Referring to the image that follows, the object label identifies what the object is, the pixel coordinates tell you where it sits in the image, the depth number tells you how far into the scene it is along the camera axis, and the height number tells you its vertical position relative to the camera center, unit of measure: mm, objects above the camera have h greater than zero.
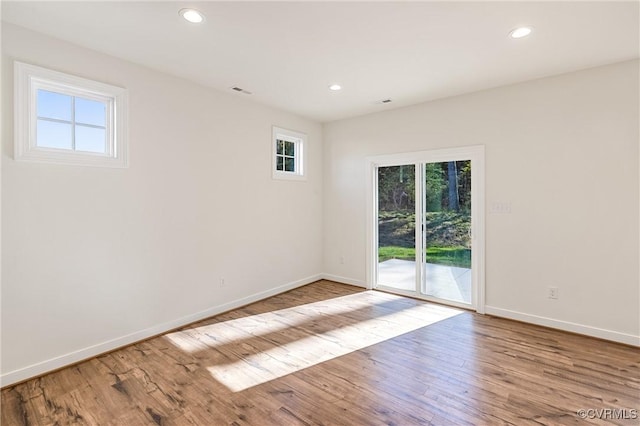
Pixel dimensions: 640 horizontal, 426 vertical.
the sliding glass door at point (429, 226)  3979 -202
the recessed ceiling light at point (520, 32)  2420 +1454
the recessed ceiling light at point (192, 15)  2197 +1460
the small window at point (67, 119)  2400 +825
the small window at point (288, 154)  4629 +941
